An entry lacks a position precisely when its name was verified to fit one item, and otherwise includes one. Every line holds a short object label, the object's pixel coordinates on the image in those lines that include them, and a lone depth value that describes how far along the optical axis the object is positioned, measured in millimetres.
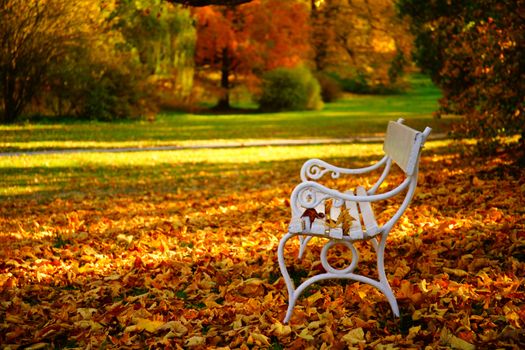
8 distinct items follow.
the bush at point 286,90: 32281
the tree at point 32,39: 19062
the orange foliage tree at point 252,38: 31594
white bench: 3881
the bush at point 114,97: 23312
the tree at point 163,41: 27609
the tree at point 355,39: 31500
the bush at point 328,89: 39406
